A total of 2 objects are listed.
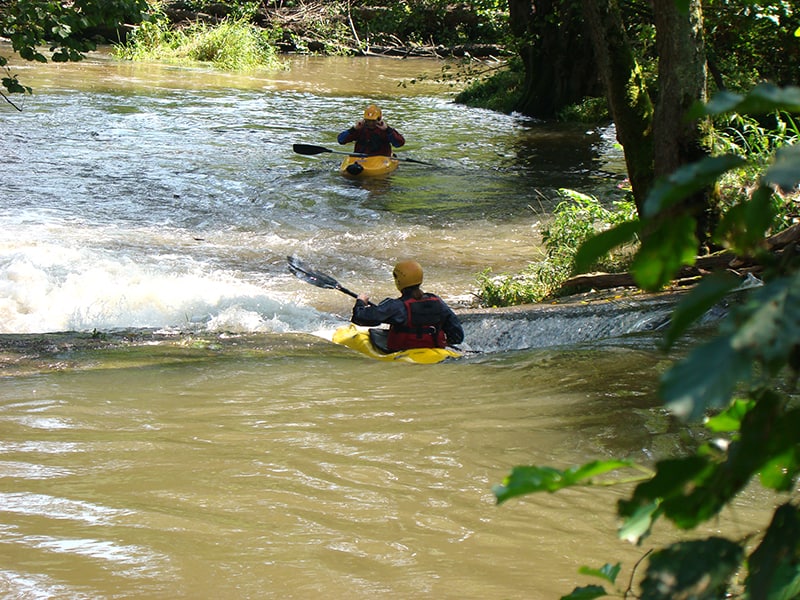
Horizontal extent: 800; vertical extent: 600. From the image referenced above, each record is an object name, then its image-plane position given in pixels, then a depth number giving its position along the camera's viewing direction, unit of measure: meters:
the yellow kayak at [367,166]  28.55
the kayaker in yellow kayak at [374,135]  29.01
